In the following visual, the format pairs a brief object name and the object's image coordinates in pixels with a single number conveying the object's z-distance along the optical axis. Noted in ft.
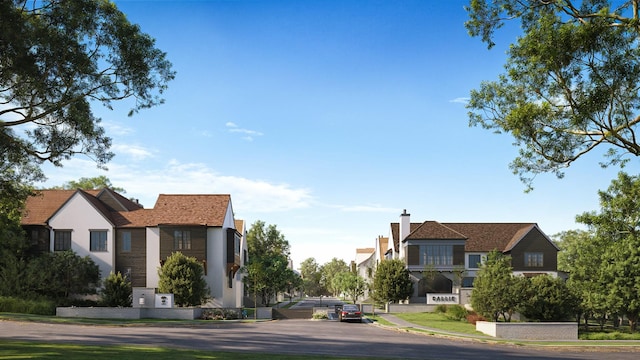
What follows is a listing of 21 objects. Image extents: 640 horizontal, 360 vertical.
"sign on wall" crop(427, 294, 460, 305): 181.98
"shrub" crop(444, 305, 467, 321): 162.40
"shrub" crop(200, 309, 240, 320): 150.30
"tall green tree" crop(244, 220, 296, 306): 182.70
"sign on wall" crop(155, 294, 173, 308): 146.00
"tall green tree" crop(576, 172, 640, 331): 91.09
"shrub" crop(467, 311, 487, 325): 147.35
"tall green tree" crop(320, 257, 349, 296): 512.22
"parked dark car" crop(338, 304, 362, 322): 152.15
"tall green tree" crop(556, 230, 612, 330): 134.10
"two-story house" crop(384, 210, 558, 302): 218.18
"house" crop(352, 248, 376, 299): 343.61
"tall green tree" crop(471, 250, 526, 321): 128.77
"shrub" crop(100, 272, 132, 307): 153.89
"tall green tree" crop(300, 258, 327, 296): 538.47
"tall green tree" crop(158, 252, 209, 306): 158.81
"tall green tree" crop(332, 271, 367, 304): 233.96
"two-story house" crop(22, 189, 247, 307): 180.45
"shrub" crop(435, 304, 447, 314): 175.37
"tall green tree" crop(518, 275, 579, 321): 130.00
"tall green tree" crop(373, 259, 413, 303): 194.08
